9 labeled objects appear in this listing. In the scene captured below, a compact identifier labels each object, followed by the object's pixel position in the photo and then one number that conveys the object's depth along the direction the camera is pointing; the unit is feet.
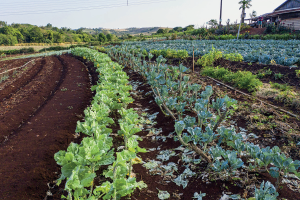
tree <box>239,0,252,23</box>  117.08
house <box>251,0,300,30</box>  87.20
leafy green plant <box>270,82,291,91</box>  18.70
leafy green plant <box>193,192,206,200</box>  7.73
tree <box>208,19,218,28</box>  119.64
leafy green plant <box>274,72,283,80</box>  22.37
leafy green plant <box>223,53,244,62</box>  30.19
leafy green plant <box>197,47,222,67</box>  29.25
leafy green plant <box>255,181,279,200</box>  5.49
